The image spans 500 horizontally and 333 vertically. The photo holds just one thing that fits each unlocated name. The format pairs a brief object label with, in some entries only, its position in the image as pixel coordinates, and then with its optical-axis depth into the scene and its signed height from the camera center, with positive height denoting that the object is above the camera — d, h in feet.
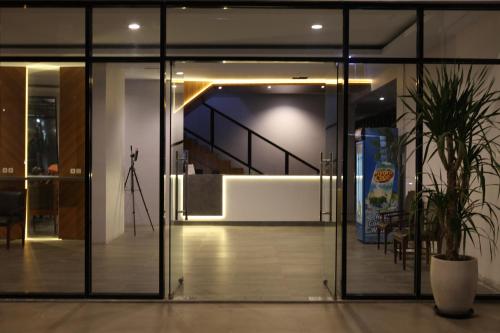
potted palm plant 13.98 -0.44
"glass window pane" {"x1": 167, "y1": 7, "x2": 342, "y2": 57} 16.98 +4.88
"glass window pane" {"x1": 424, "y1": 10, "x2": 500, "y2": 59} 16.80 +4.38
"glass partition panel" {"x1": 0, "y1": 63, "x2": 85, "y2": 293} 25.85 +0.50
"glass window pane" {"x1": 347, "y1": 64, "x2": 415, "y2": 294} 17.95 -0.99
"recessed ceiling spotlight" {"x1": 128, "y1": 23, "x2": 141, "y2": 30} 18.69 +4.92
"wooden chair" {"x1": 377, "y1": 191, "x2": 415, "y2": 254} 21.34 -2.55
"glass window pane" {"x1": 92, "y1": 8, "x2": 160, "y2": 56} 16.93 +4.71
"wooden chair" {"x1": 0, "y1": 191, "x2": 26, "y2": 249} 24.24 -2.24
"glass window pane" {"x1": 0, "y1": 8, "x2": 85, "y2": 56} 17.07 +4.77
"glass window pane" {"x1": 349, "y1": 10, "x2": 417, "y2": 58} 16.81 +4.59
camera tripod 26.40 -0.84
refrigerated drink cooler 23.44 -0.92
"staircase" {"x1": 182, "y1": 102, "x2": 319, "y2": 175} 39.65 +0.61
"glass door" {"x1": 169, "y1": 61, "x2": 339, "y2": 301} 17.43 -1.38
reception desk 34.04 -2.50
